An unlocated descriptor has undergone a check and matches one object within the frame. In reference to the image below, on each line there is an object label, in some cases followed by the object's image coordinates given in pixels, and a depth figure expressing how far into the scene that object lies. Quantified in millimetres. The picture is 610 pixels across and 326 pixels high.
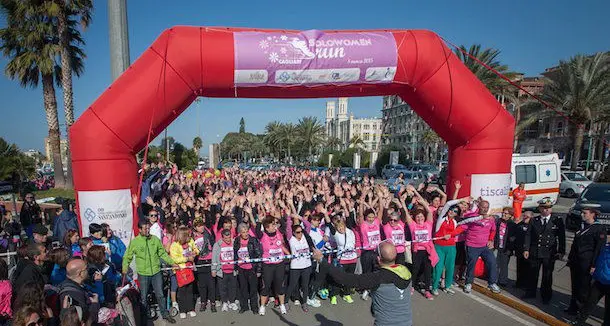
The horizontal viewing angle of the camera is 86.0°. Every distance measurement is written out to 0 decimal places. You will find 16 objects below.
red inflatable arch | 5801
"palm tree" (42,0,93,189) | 14573
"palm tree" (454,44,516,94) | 21000
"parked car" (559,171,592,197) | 18031
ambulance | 12469
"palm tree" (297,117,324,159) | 50469
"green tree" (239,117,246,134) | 115750
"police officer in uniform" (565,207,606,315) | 4734
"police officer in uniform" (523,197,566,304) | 5414
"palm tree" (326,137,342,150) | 63825
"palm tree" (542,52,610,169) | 20094
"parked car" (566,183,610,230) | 9242
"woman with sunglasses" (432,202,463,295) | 5871
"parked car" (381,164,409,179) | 30062
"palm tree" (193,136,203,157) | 62438
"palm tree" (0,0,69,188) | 14469
